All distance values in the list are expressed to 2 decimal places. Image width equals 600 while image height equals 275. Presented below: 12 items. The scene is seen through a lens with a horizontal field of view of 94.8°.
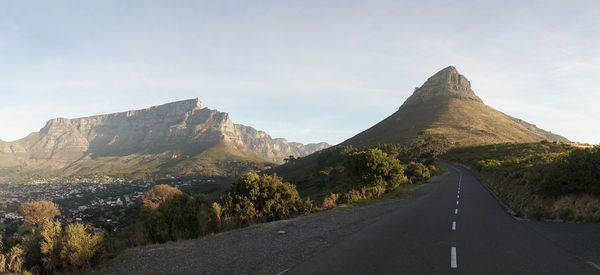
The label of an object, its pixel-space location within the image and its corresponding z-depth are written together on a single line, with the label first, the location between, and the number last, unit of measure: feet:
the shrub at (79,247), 21.93
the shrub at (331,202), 58.97
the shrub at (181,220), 34.37
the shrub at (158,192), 186.72
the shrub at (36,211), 95.66
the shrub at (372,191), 74.54
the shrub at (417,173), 123.24
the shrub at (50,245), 21.93
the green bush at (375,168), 79.77
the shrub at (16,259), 20.81
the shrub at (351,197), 66.03
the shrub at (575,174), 41.67
